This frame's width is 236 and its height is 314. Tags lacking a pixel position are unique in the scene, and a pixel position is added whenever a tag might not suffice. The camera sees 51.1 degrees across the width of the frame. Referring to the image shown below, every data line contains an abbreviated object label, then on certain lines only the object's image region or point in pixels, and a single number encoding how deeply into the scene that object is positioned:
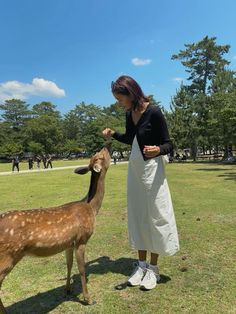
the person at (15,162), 22.41
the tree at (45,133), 52.43
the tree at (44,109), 66.52
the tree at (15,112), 64.82
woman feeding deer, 2.96
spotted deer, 2.35
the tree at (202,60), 35.89
